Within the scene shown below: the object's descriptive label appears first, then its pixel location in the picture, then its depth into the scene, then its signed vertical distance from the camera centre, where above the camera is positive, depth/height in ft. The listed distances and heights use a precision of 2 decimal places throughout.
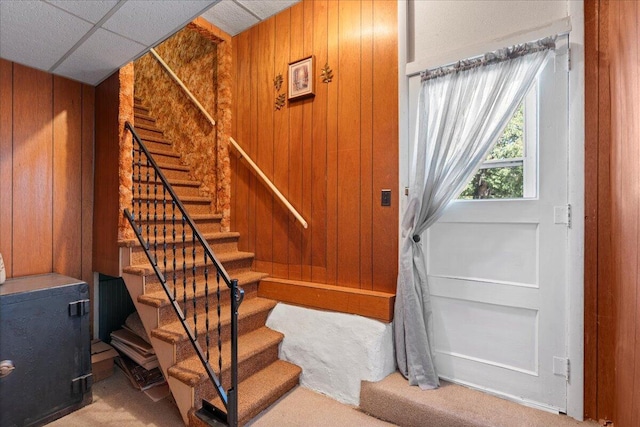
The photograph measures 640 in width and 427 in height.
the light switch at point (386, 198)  7.59 +0.37
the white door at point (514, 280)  5.90 -1.39
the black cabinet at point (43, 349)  5.72 -2.65
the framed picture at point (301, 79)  8.78 +3.86
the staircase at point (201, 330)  6.35 -2.74
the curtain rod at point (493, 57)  5.93 +3.17
